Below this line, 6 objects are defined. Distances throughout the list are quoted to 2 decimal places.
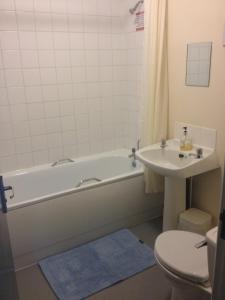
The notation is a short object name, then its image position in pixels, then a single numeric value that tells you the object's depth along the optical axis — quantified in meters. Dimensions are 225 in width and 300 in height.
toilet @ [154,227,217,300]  1.49
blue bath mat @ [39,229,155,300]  2.01
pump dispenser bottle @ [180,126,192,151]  2.36
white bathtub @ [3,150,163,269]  2.20
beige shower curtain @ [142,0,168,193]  2.31
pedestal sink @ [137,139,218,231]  2.06
